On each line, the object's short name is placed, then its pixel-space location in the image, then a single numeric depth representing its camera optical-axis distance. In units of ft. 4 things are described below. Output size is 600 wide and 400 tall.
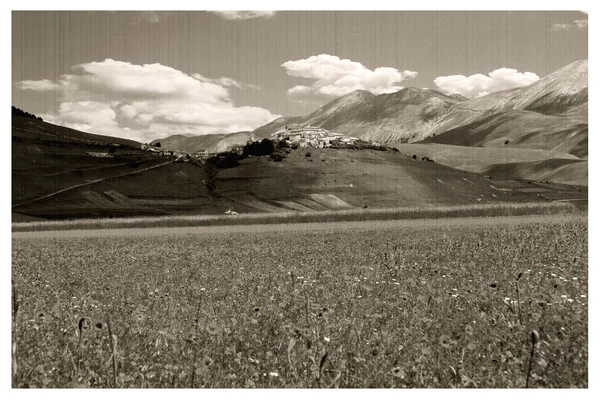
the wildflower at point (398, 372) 19.11
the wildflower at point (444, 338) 19.44
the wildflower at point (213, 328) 20.28
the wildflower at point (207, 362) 19.16
